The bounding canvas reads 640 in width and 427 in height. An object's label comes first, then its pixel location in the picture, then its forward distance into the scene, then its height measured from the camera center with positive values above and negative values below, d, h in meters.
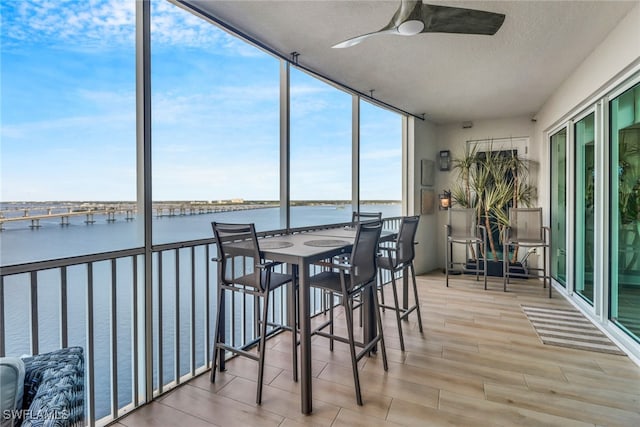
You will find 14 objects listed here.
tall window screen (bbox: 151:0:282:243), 2.31 +0.74
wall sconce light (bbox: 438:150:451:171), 5.88 +0.86
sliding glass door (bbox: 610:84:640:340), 2.56 -0.03
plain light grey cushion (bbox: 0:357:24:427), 0.95 -0.54
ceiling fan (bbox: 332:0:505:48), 1.94 +1.17
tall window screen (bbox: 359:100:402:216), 4.50 +0.75
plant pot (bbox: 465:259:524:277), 5.12 -0.96
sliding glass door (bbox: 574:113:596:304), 3.35 +0.01
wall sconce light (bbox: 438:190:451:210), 5.70 +0.15
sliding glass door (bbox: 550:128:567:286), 4.18 +0.03
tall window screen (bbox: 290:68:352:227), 3.45 +0.71
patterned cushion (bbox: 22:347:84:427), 0.94 -0.57
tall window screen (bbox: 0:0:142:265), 1.59 +0.47
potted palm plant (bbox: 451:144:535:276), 5.16 +0.29
